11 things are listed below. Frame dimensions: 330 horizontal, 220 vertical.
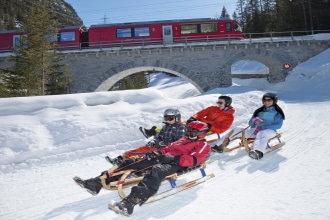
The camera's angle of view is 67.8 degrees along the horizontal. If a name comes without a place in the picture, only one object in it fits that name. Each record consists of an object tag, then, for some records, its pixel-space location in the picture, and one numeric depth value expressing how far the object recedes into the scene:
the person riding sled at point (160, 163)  3.46
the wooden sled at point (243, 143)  5.84
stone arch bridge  23.50
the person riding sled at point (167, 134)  5.03
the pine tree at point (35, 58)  19.75
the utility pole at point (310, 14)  33.38
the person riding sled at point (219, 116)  6.27
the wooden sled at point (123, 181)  3.67
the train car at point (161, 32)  22.48
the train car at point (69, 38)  22.97
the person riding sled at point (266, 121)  5.62
